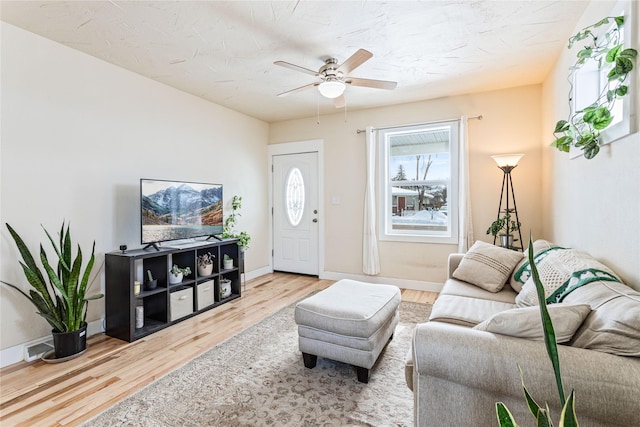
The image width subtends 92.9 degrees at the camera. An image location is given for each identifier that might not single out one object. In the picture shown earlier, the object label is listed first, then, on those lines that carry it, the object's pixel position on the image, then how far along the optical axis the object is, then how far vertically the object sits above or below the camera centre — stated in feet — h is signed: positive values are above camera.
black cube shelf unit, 8.53 -2.44
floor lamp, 10.49 +1.01
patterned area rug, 5.45 -3.67
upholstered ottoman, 6.40 -2.52
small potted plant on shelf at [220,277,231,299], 11.84 -2.97
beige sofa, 3.21 -1.80
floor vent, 7.50 -3.44
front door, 15.61 -0.04
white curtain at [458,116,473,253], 12.19 +0.54
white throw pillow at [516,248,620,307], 4.95 -1.12
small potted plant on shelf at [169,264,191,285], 9.89 -2.03
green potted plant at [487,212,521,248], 10.45 -0.62
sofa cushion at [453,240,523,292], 8.00 -1.51
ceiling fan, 8.56 +3.71
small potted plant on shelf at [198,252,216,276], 11.09 -1.92
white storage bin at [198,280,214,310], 10.75 -2.95
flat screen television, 9.44 +0.10
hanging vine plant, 4.74 +2.11
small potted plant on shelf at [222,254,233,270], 12.26 -2.04
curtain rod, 12.15 +3.78
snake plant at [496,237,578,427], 2.17 -1.09
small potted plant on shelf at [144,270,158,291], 9.39 -2.20
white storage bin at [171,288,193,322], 9.73 -2.97
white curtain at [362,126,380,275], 13.84 +0.04
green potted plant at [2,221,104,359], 7.29 -2.00
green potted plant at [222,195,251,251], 12.68 -0.60
